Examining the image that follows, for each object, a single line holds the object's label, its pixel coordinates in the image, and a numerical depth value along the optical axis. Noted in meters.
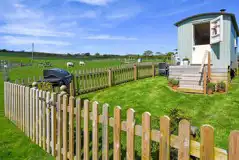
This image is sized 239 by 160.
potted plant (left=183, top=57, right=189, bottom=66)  9.59
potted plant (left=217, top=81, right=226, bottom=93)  7.06
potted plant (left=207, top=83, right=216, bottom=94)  6.98
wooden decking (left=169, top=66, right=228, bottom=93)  7.20
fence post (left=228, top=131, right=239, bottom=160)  1.14
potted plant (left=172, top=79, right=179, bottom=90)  7.94
